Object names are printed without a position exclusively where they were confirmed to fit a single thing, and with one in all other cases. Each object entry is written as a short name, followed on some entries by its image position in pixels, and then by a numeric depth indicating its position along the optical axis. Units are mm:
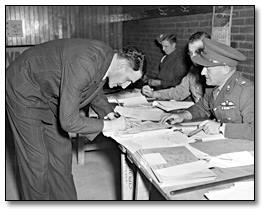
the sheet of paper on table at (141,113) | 2342
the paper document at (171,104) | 2638
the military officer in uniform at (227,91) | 1929
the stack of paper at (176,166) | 1381
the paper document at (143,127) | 1996
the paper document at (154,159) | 1534
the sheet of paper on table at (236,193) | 1271
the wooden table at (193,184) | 1307
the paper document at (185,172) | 1387
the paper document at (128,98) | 2873
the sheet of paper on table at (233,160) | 1546
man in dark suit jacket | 1729
